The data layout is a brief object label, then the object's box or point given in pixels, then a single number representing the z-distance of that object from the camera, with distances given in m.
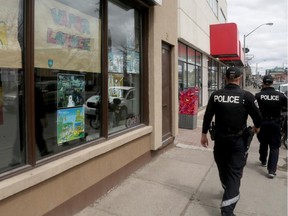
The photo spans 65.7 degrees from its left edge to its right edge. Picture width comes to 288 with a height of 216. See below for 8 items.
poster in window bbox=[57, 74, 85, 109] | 2.80
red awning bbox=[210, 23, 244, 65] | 12.19
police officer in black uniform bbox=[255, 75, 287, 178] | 4.04
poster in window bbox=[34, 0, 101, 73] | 2.59
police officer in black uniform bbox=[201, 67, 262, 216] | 2.79
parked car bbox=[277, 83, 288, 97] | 13.35
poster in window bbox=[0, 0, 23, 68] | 2.22
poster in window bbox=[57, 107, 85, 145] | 2.81
